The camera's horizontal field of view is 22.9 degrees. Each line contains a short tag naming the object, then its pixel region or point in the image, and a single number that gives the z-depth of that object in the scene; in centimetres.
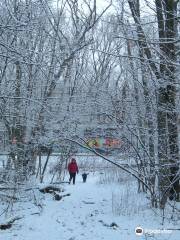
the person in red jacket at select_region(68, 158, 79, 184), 2033
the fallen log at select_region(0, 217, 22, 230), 1067
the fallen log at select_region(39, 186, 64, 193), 1638
